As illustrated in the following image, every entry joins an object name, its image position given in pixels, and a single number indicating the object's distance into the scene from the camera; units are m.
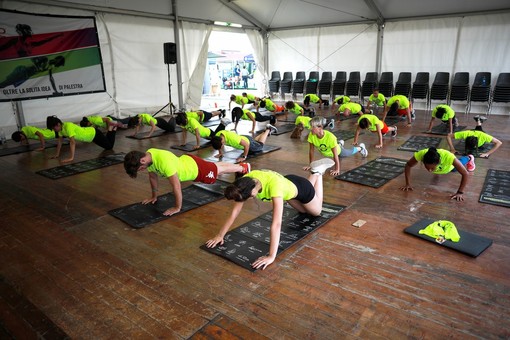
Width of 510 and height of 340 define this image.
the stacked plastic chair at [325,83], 11.52
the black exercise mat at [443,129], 6.92
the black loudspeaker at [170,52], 9.33
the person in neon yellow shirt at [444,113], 6.34
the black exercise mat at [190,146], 6.35
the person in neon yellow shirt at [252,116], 7.40
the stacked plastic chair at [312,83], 11.83
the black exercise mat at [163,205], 3.48
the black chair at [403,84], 10.02
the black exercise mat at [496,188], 3.64
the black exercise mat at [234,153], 5.62
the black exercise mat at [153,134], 7.50
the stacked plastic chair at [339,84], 11.19
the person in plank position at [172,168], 3.11
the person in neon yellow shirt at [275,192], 2.36
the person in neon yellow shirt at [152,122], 6.95
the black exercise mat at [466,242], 2.69
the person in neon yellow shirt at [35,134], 6.36
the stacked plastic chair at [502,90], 8.62
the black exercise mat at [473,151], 5.34
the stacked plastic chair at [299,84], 12.08
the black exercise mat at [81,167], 5.04
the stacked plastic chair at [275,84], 12.76
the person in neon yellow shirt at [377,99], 8.82
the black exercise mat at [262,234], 2.76
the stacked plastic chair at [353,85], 10.92
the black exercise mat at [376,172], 4.37
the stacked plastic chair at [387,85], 10.27
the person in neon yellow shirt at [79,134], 5.51
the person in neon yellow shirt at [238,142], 4.77
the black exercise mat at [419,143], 5.89
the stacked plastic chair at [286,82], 12.42
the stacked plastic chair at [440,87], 9.48
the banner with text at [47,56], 7.25
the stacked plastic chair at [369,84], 10.54
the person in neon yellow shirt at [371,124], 5.54
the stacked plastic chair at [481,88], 8.90
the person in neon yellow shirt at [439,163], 3.35
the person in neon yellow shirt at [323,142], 4.46
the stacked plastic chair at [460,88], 9.20
